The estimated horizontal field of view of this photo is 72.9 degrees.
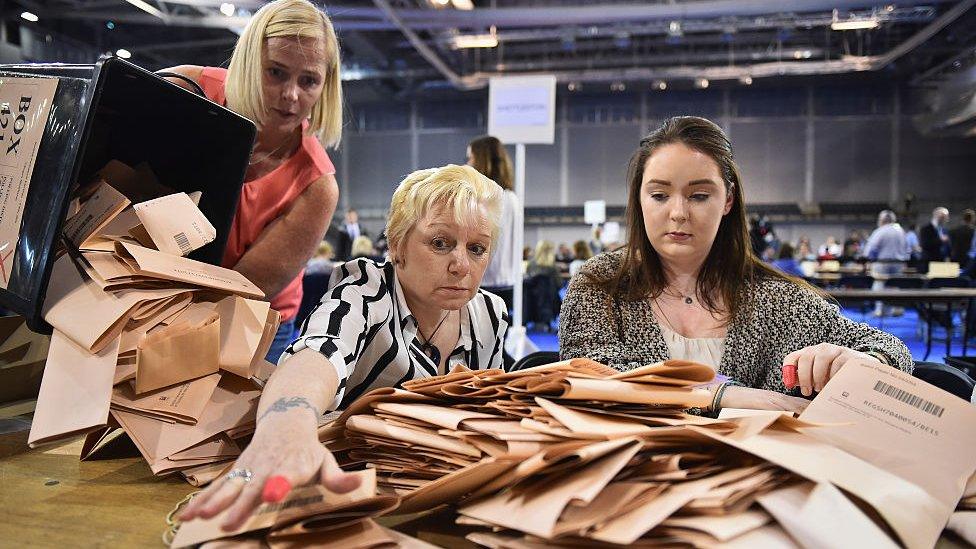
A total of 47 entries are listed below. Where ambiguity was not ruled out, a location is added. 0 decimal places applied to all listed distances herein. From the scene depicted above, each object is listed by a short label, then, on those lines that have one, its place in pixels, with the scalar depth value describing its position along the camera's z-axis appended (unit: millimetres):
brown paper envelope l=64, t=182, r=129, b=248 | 1062
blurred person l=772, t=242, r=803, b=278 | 8188
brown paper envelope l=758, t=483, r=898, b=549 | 621
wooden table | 764
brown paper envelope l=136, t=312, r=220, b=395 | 974
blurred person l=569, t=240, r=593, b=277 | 10000
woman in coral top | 1494
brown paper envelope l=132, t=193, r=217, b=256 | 1082
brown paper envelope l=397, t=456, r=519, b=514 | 724
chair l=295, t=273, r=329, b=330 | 6789
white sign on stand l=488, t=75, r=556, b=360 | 4949
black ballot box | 964
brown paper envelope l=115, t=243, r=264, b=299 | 1003
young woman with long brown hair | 1556
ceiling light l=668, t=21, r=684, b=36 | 11922
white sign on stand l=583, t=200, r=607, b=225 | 12961
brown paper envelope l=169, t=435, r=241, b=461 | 966
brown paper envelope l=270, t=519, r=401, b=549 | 675
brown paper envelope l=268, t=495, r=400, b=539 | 675
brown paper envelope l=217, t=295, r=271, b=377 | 1034
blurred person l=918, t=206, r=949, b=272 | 10102
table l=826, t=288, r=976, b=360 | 5555
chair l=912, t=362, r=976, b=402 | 1500
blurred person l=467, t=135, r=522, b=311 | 3885
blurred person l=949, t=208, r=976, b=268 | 10070
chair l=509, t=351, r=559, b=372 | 1711
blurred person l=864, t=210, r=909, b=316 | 9383
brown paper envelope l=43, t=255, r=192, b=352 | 938
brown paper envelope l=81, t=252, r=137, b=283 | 983
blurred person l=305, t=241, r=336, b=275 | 7744
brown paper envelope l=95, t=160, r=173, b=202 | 1235
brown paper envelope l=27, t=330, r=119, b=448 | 872
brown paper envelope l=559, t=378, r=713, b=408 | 797
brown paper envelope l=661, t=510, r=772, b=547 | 626
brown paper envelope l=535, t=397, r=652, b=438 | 742
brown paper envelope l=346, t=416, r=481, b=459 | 794
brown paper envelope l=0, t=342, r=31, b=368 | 1333
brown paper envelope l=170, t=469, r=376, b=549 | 675
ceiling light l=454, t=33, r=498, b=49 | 13000
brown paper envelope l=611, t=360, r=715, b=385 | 832
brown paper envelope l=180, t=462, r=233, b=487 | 935
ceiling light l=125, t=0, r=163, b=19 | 10100
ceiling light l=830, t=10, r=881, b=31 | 11898
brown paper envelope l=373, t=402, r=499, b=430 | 814
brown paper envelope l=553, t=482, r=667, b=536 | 631
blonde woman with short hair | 1041
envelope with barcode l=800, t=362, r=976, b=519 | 811
